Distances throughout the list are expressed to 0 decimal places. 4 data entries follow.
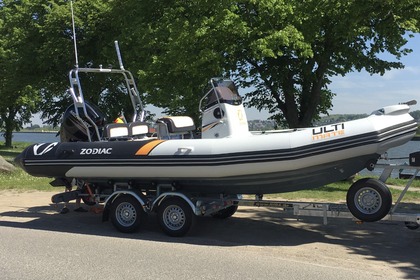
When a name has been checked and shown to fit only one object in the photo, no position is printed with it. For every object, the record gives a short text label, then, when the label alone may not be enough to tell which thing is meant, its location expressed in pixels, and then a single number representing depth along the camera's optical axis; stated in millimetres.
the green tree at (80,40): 25319
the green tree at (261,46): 14758
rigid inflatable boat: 6613
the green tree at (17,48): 27000
